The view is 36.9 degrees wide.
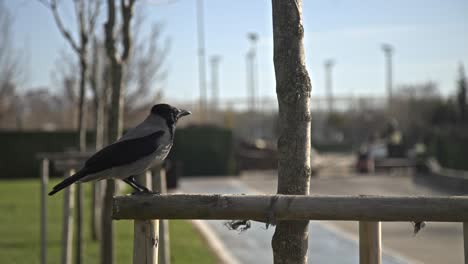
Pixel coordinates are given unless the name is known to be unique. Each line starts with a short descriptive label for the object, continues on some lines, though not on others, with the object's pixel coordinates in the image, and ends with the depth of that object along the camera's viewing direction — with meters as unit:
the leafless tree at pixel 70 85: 26.27
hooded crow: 4.27
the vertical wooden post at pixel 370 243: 3.92
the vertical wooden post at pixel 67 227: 7.58
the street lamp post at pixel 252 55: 52.12
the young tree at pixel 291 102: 3.95
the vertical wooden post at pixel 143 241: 3.90
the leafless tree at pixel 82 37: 11.97
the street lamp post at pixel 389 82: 58.56
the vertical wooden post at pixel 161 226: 6.84
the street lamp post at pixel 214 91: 65.19
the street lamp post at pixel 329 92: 70.78
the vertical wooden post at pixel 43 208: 8.11
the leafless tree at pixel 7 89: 35.00
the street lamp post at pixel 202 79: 47.12
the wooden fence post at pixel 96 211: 12.55
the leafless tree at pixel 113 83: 7.98
